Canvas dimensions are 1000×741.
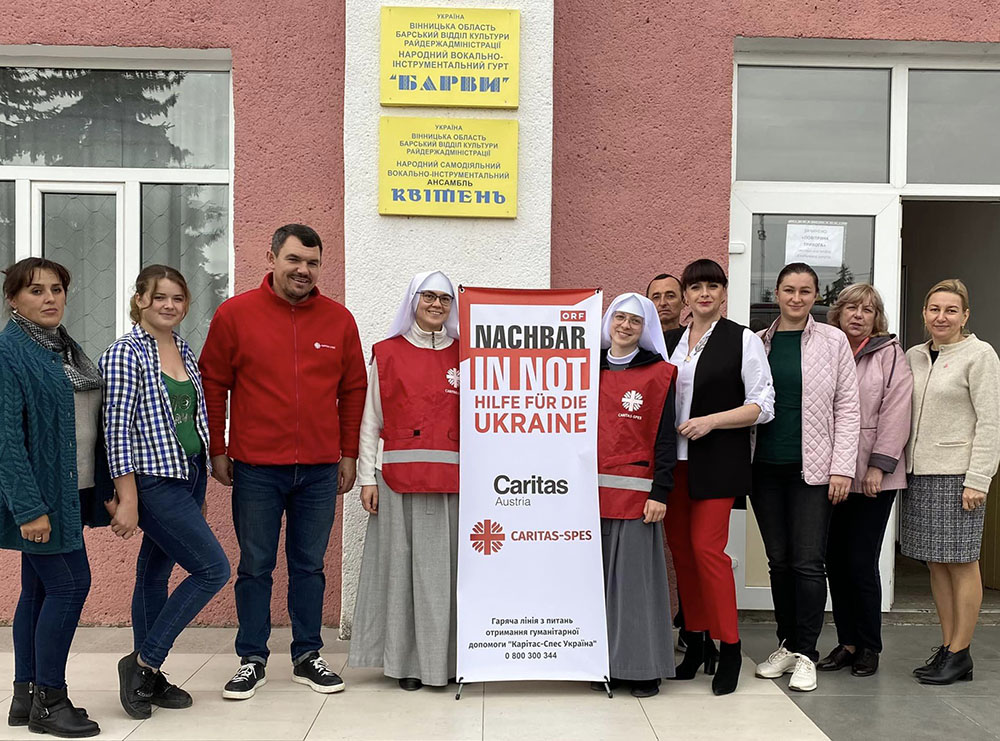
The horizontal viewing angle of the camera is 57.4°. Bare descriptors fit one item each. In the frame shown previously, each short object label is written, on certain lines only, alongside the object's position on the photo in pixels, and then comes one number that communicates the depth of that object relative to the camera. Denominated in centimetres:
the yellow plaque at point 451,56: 462
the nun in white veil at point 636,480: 379
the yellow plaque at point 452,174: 464
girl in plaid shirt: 338
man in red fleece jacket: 376
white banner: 384
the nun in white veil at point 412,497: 382
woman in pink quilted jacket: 394
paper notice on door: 524
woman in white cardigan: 396
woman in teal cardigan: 316
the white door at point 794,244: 522
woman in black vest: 382
